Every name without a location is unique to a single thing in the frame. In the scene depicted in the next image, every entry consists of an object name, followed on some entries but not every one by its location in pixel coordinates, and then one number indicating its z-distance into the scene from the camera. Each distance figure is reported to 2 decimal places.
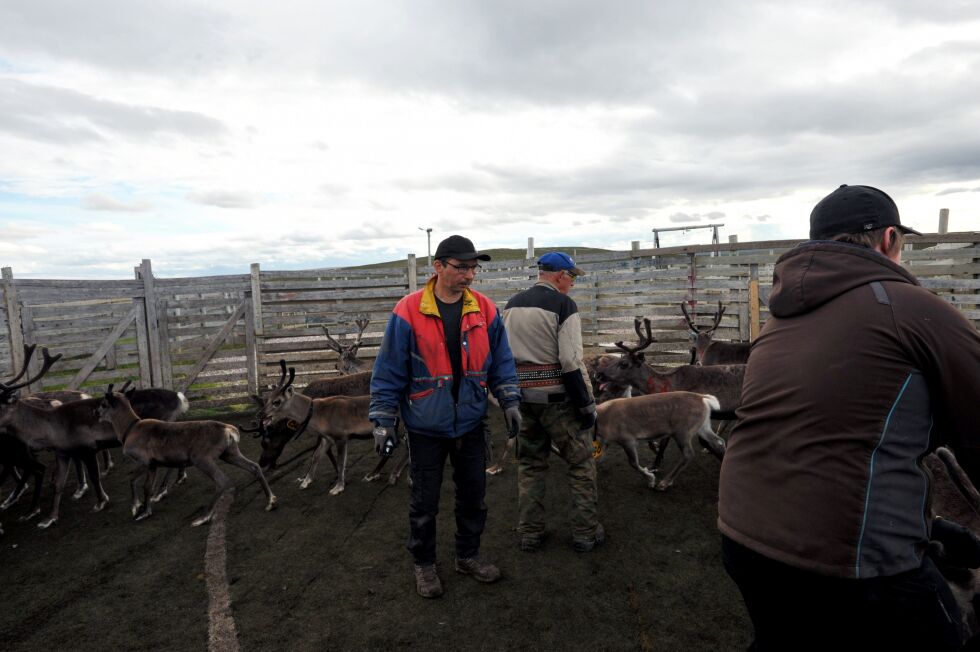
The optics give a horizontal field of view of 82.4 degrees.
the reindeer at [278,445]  7.61
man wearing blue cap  5.12
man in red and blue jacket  4.31
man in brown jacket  1.77
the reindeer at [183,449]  6.73
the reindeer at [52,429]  7.36
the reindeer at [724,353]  9.77
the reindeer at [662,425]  6.76
